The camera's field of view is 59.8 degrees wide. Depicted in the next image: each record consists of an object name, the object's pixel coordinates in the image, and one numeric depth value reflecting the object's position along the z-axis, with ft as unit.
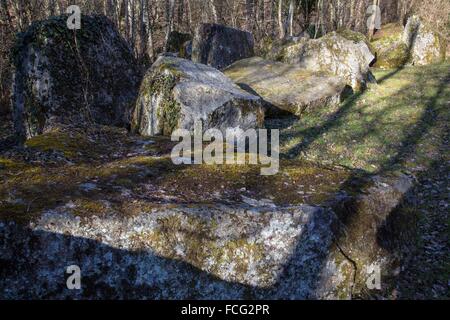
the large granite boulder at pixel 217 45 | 71.77
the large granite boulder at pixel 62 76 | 41.88
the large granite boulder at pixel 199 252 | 15.29
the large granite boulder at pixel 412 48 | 77.92
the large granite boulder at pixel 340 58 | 61.36
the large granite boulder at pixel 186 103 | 39.47
